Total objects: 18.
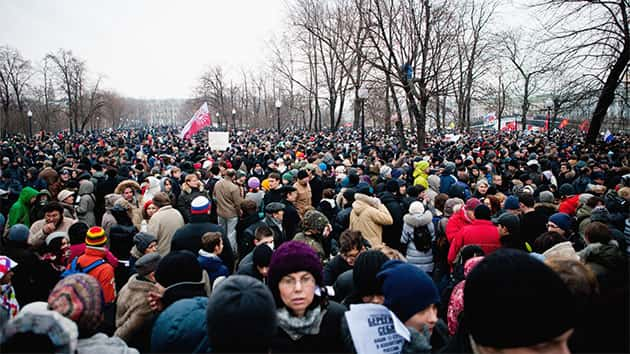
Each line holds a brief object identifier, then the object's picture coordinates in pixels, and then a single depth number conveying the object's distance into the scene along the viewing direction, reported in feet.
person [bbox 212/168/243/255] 24.52
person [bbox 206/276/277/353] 5.19
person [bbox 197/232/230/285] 13.32
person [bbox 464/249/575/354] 4.43
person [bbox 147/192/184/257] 17.76
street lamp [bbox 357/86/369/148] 51.63
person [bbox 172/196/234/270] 15.58
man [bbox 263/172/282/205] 25.17
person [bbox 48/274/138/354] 6.72
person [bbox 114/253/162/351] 9.52
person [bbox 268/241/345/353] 7.11
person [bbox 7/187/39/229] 21.97
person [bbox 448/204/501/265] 14.90
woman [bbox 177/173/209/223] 23.07
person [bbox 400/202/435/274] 16.72
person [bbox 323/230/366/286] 12.46
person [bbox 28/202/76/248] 16.78
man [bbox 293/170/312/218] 24.85
